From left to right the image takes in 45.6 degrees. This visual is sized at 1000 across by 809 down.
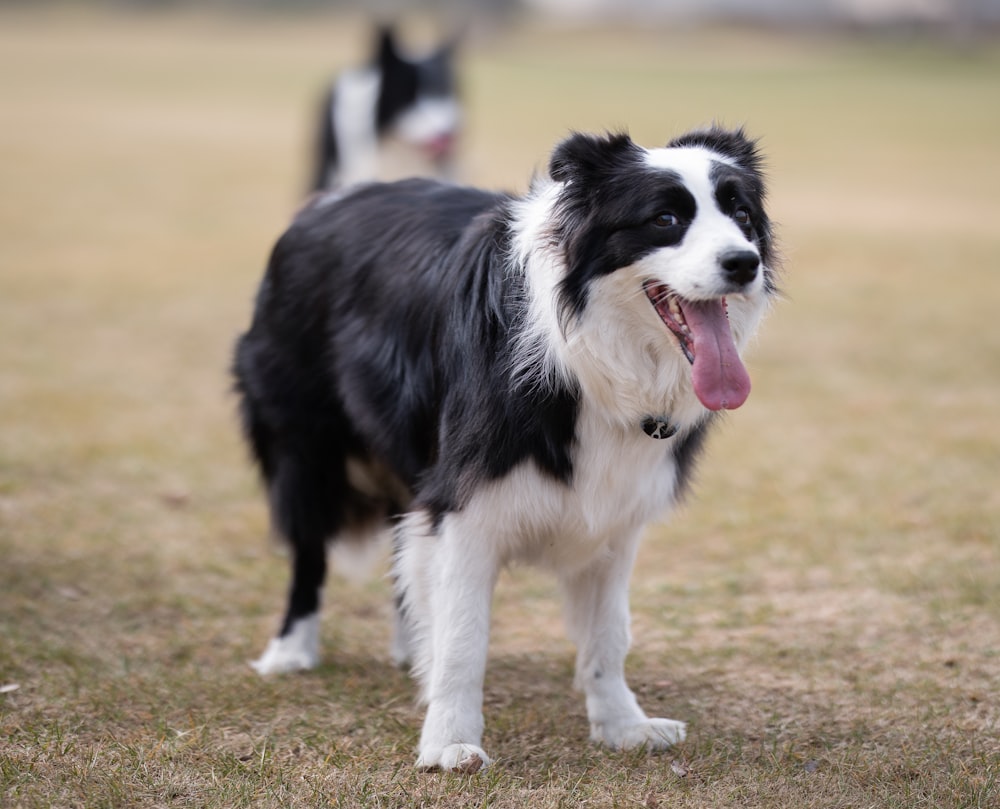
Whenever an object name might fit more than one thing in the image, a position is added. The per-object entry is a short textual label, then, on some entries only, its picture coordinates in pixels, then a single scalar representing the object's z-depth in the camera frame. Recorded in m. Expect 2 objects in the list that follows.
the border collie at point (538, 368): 3.28
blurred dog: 8.29
